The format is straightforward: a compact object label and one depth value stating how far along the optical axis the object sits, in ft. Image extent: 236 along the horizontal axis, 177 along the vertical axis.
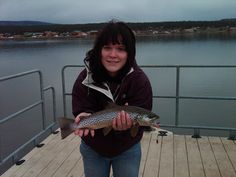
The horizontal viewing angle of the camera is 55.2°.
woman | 3.74
